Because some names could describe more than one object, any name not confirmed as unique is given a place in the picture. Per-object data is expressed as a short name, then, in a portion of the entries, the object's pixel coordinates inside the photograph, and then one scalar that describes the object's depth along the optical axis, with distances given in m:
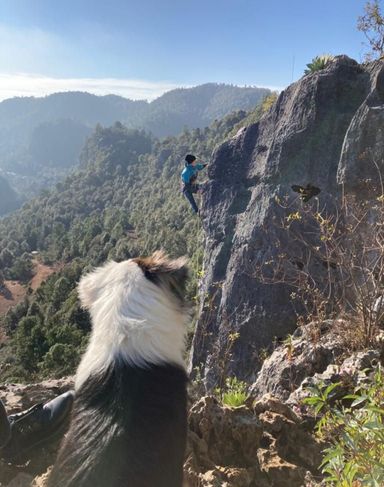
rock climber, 10.04
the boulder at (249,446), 2.48
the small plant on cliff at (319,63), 10.65
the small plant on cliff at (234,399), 2.94
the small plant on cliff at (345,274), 4.12
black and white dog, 1.84
